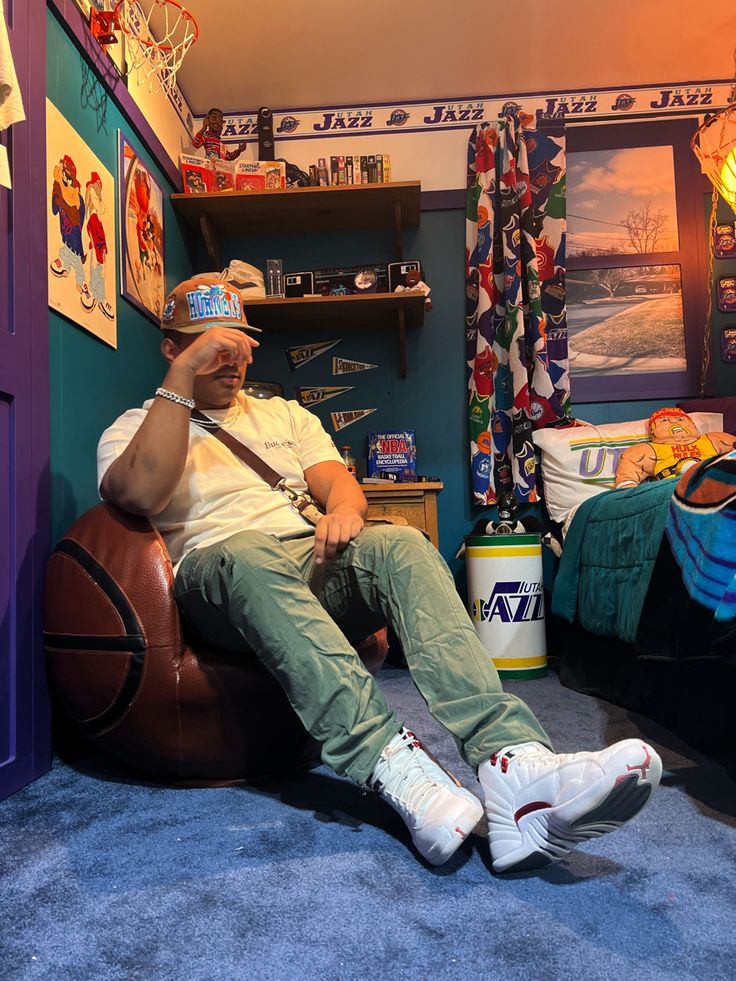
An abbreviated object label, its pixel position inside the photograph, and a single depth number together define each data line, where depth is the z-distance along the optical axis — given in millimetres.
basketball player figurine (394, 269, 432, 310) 3199
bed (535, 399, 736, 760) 1454
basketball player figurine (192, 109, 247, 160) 3340
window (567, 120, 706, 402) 3473
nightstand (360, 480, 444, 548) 3006
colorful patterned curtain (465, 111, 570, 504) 3361
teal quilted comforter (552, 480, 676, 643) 1985
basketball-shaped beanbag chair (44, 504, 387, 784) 1413
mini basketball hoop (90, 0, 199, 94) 2484
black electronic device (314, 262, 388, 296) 3334
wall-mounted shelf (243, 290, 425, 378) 3176
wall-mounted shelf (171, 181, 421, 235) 3158
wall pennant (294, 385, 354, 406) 3529
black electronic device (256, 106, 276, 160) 3475
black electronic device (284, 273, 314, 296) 3318
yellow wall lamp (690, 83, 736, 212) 2982
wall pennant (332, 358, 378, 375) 3535
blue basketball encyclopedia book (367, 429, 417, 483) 3393
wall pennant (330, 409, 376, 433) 3527
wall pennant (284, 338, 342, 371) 3539
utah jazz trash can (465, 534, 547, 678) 2836
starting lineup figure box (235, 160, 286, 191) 3303
